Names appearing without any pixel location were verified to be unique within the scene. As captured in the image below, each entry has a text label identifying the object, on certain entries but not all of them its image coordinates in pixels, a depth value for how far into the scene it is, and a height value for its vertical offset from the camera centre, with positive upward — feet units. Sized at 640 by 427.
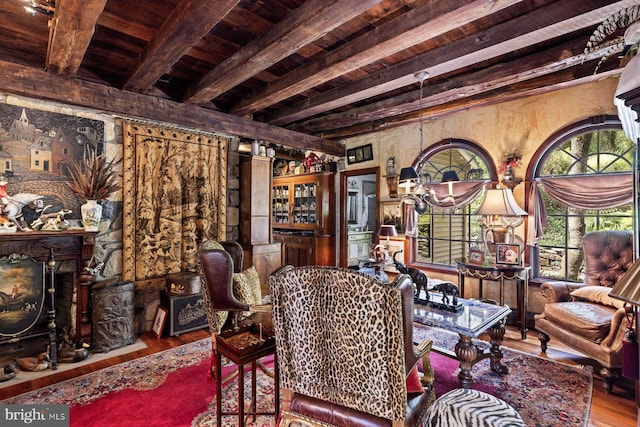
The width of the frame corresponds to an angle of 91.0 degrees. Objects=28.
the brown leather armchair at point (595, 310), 8.32 -2.88
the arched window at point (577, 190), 11.25 +0.90
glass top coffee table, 7.83 -2.79
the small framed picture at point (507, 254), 12.57 -1.59
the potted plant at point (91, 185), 10.39 +0.93
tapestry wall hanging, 11.97 +0.66
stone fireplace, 9.42 -1.72
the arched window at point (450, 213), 14.73 +0.05
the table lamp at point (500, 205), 12.01 +0.36
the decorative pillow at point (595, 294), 9.58 -2.57
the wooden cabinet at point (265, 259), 15.34 -2.30
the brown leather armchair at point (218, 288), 7.34 -1.81
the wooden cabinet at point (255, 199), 15.11 +0.69
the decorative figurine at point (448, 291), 8.98 -2.23
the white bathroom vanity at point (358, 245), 20.30 -2.14
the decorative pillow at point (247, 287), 8.93 -2.25
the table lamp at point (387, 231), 13.69 -0.77
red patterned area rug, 7.07 -4.62
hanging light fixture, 10.75 +0.85
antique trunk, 11.82 -3.88
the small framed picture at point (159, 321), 11.82 -4.19
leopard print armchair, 4.56 -2.11
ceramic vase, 10.34 -0.09
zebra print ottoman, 4.63 -3.04
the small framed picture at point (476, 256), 13.16 -1.80
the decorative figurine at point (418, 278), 9.43 -1.94
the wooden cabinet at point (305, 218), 19.86 -0.30
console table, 12.01 -2.45
